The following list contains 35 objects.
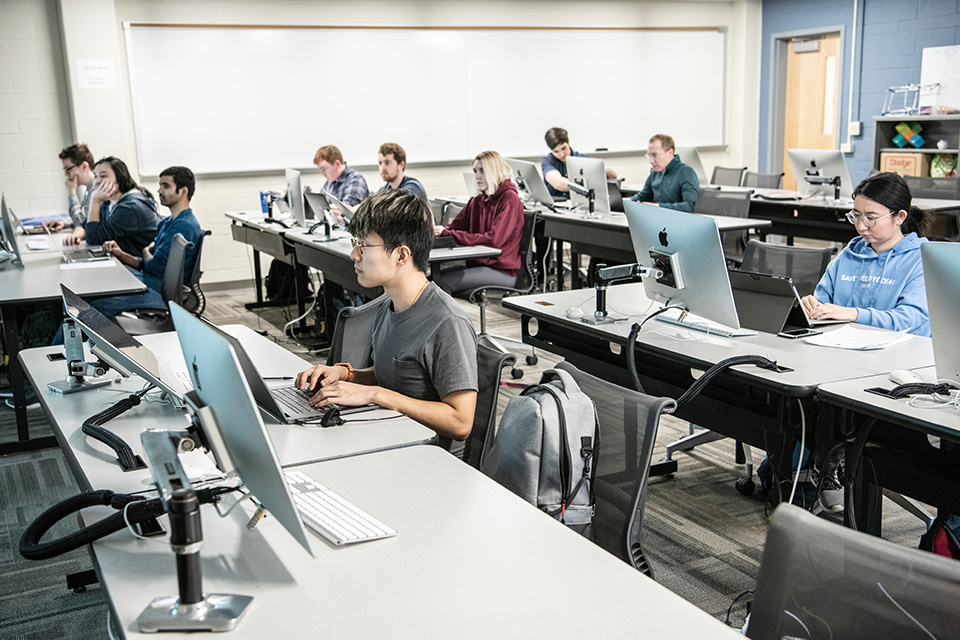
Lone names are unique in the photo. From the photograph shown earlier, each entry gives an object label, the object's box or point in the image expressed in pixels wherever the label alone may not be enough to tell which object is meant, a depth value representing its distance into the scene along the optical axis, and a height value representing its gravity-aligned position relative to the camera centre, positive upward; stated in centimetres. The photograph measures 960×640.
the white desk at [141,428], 195 -66
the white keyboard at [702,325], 285 -62
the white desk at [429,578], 127 -66
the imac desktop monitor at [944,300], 204 -39
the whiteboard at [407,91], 753 +47
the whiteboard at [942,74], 780 +43
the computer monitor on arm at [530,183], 667 -32
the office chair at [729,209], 562 -49
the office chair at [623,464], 182 -67
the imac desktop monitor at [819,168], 641 -28
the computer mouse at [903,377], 228 -62
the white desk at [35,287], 385 -58
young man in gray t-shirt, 217 -46
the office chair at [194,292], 462 -71
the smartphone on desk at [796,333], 282 -62
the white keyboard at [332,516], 156 -65
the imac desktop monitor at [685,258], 268 -38
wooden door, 937 +37
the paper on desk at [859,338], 266 -62
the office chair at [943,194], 596 -48
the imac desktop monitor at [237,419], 119 -36
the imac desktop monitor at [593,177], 623 -27
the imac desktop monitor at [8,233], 462 -38
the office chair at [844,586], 115 -60
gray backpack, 183 -62
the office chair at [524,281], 498 -79
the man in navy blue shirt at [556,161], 734 -19
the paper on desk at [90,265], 459 -55
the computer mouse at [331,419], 213 -63
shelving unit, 789 -6
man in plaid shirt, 658 -23
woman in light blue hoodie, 290 -45
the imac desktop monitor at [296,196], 580 -31
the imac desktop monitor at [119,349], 207 -47
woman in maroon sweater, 493 -50
